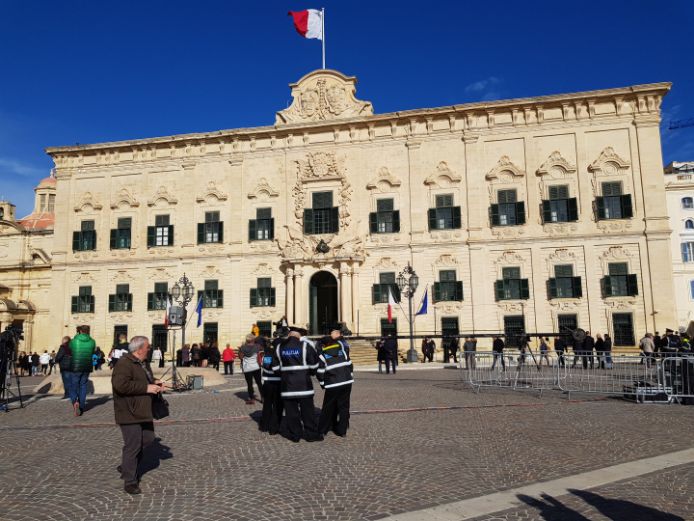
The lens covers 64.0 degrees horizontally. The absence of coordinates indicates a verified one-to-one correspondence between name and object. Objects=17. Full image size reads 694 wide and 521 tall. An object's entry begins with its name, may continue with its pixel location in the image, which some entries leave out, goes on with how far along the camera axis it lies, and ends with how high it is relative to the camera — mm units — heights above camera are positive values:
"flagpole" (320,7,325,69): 32406 +16734
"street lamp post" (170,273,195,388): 23531 +1045
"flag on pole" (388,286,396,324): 27320 +196
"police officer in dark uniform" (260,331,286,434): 8977 -1414
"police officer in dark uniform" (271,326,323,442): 8375 -1121
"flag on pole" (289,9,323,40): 32000 +16609
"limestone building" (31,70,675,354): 28078 +5028
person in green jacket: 11484 -1004
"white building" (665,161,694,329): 45094 +5634
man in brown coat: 5863 -954
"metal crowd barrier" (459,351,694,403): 11938 -1748
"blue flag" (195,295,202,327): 29091 +234
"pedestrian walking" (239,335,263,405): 12070 -980
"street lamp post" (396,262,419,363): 24812 +863
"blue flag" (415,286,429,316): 26803 +45
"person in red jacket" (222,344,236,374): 22375 -1793
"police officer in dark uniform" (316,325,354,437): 8594 -1162
